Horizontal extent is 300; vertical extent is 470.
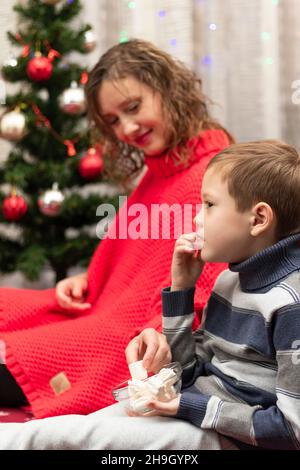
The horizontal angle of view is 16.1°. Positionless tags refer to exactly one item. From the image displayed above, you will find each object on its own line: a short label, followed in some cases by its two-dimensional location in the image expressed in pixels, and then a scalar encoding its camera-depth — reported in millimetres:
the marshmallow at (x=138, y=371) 1867
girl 2102
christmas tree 2737
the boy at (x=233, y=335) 1762
